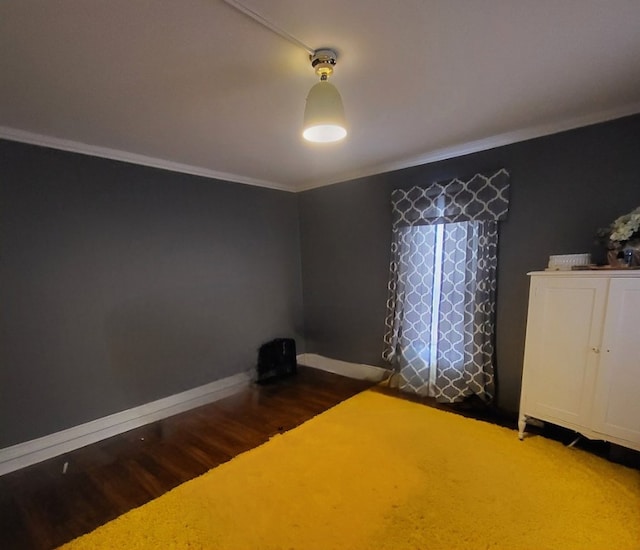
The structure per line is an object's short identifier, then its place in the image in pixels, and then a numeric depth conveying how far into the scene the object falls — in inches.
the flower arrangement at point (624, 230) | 70.2
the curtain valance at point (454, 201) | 97.7
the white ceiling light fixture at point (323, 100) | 53.5
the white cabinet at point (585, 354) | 69.2
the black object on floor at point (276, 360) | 136.5
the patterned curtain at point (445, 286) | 101.4
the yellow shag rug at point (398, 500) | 57.2
